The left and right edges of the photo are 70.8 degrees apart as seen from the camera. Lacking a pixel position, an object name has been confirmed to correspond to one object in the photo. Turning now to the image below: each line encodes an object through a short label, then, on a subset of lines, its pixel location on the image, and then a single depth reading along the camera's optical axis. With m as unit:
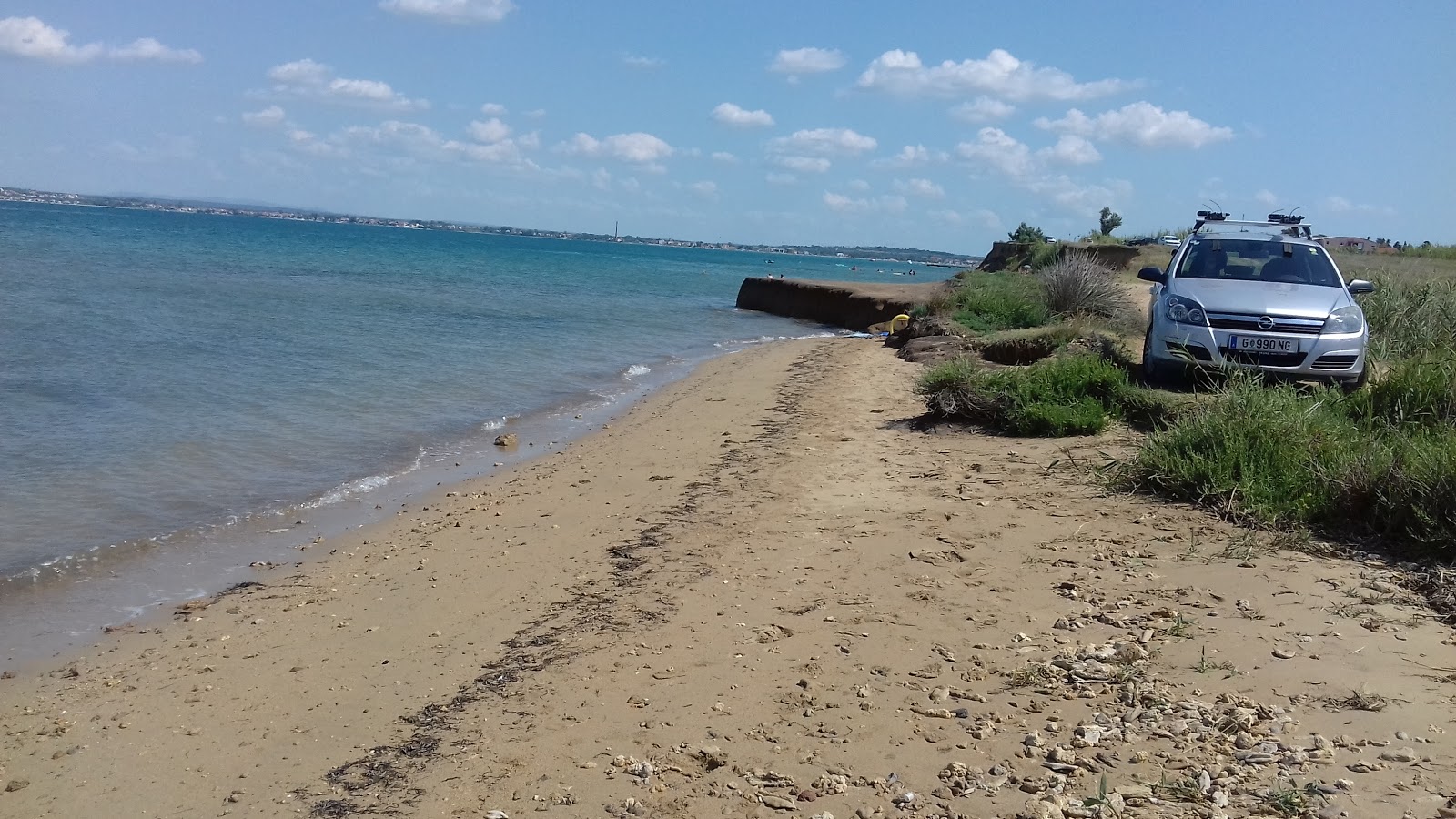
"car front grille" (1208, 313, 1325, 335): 8.85
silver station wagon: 8.84
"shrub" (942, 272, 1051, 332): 18.11
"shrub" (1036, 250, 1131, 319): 16.98
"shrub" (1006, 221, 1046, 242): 53.47
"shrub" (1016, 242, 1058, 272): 32.28
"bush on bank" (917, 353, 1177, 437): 8.80
